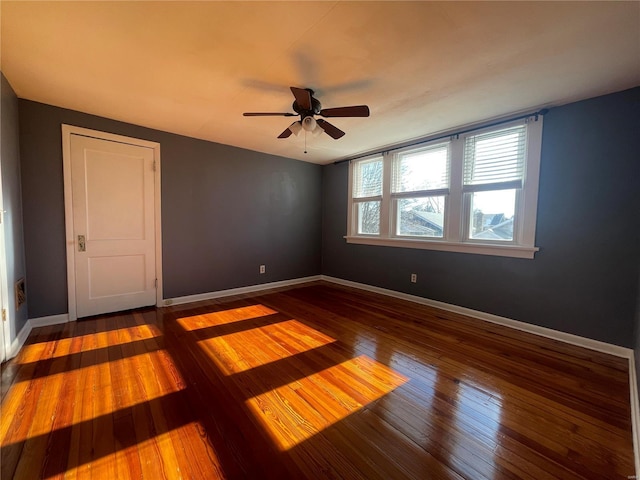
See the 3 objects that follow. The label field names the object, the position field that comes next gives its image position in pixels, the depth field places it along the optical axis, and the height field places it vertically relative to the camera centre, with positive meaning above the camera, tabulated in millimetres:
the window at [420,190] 3578 +547
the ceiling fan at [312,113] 2143 +969
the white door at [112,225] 2971 -49
